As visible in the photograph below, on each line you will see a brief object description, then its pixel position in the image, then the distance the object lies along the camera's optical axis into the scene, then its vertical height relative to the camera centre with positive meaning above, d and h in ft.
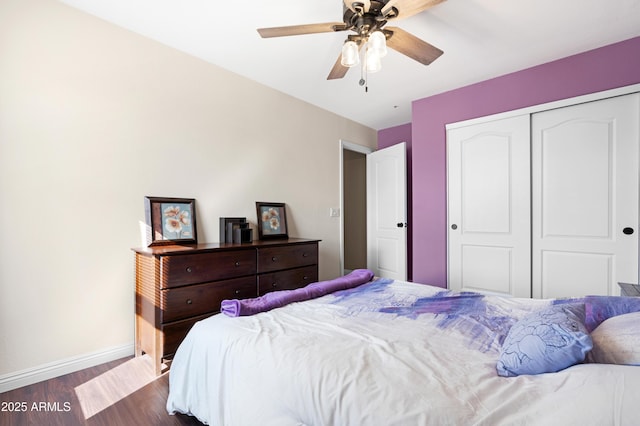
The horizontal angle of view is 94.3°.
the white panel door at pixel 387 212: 13.03 +0.09
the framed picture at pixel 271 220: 10.25 -0.21
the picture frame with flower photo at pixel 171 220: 7.77 -0.16
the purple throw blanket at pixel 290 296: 4.78 -1.52
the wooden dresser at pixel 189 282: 6.43 -1.68
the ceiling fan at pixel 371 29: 5.07 +3.44
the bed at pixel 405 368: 2.42 -1.62
